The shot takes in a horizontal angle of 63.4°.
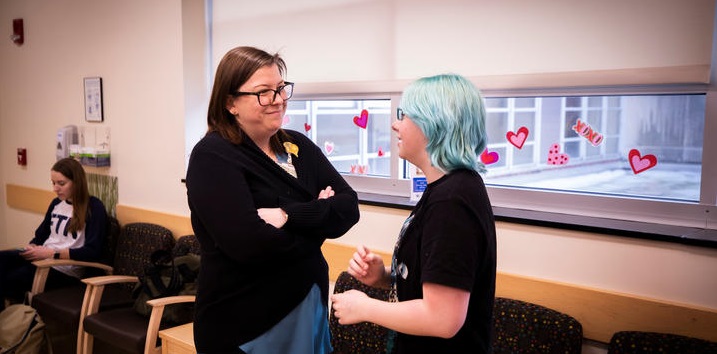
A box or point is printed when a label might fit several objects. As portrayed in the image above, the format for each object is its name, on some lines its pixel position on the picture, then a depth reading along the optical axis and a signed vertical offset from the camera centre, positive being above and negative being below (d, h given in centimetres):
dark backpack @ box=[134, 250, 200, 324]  316 -90
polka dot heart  251 -15
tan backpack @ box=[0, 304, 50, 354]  350 -130
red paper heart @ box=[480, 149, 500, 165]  271 -17
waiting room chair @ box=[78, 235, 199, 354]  299 -112
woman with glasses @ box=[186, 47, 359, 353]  167 -31
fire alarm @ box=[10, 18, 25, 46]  518 +76
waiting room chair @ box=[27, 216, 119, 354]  355 -114
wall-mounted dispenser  469 -18
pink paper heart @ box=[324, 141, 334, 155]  339 -16
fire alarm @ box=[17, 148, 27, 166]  526 -37
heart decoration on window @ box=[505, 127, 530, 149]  262 -7
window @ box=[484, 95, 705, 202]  223 -9
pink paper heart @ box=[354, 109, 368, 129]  320 +0
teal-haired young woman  121 -26
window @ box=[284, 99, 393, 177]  316 -6
